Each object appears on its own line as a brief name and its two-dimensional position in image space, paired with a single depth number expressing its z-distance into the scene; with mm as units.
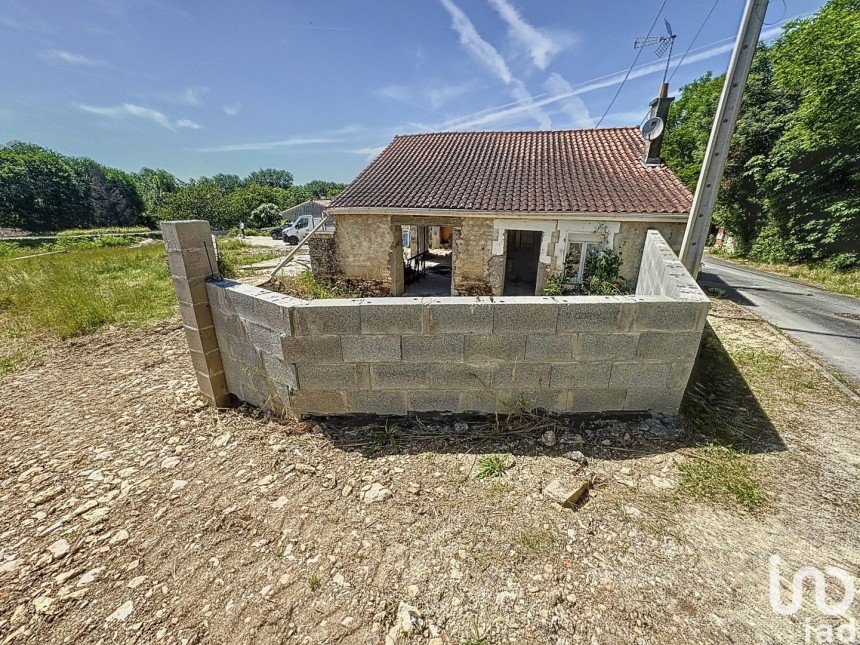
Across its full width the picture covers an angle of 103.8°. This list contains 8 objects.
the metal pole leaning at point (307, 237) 9366
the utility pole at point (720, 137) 4652
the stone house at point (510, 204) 7699
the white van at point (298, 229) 23891
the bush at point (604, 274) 7602
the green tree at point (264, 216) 47112
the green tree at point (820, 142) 11617
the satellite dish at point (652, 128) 8797
